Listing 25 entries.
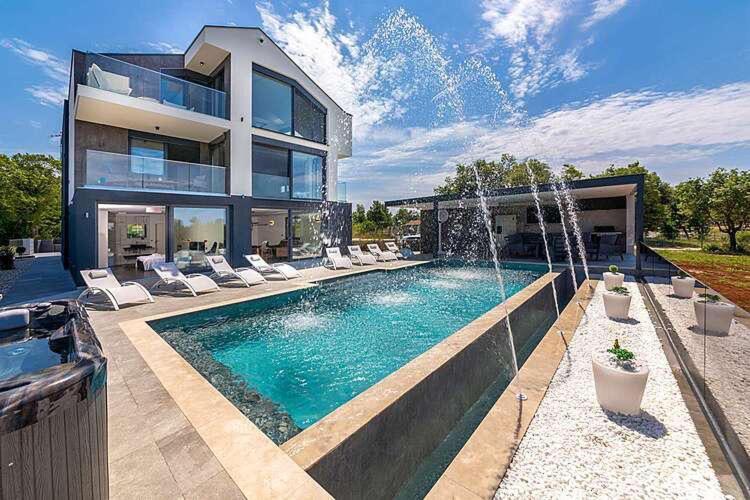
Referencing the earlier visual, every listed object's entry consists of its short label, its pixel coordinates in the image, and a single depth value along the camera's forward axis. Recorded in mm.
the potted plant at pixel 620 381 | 3107
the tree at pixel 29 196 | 24391
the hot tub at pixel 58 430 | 1143
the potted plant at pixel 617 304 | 6238
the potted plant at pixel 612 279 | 8070
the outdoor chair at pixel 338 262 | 12781
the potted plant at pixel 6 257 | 13406
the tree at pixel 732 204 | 18938
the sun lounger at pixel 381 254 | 15883
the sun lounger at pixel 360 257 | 14598
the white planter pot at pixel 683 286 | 5517
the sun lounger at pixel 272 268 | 10703
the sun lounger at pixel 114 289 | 6793
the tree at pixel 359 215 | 37622
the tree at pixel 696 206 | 23703
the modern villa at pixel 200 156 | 10398
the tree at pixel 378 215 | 35366
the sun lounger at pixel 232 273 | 9531
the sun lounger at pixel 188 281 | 8242
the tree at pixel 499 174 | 37656
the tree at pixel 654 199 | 34688
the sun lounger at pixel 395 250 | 17592
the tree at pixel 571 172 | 40447
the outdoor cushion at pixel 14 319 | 2848
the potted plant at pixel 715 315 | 3225
